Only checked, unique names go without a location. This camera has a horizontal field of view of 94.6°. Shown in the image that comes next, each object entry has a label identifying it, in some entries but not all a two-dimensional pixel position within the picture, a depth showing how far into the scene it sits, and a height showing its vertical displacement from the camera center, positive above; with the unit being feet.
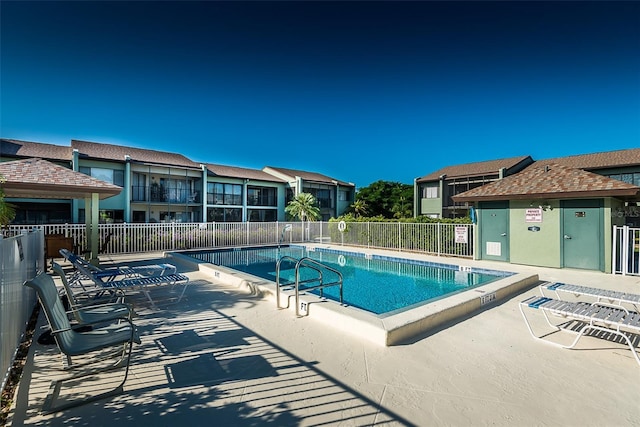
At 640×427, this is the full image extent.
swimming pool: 14.33 -5.66
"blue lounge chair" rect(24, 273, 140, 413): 8.98 -4.34
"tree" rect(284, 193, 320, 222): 85.30 +1.83
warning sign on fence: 41.30 -2.81
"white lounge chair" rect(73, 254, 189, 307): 17.73 -4.27
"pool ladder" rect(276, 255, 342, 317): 17.58 -5.03
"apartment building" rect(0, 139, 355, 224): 65.92 +8.31
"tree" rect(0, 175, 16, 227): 24.18 +0.25
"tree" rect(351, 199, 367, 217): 109.09 +2.33
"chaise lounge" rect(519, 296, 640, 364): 12.12 -4.41
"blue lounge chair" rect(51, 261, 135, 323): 12.03 -4.37
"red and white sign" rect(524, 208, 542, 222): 34.24 -0.12
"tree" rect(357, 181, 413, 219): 131.42 +7.92
